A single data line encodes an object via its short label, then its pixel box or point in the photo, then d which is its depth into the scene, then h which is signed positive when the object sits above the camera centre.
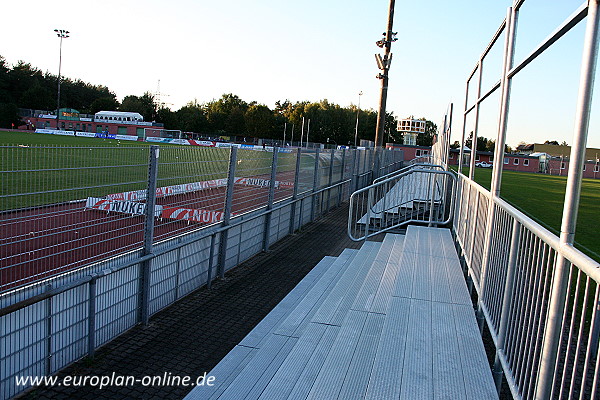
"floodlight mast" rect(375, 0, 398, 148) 19.55 +3.96
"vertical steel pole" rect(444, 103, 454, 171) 11.38 +0.52
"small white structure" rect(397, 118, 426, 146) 79.69 +5.12
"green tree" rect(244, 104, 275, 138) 97.44 +5.19
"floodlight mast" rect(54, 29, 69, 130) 61.12 +12.33
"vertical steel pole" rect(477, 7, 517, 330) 3.97 +0.38
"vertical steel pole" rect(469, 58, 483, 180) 6.01 +0.44
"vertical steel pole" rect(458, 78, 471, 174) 7.75 +0.55
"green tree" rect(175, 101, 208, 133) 98.75 +4.48
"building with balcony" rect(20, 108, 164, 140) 77.75 +2.12
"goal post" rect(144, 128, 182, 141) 76.91 +1.06
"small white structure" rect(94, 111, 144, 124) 89.88 +3.71
